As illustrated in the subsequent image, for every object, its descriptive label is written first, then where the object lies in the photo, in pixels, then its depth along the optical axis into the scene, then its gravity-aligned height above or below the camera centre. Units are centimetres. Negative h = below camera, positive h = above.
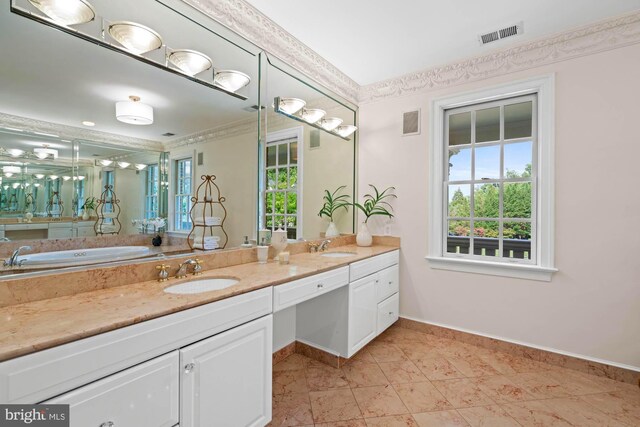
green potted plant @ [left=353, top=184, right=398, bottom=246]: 305 +7
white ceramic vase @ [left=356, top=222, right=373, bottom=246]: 304 -23
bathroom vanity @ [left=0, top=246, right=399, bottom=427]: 84 -49
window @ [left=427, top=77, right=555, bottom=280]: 238 +33
